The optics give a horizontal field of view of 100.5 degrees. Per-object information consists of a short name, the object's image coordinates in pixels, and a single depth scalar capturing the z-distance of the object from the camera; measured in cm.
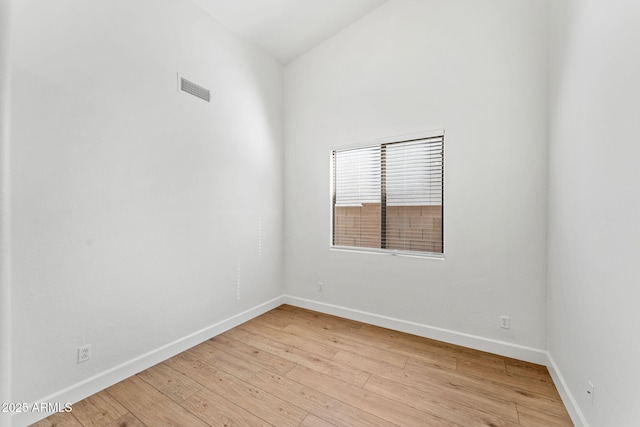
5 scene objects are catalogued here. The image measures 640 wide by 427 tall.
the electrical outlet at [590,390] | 146
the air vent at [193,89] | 249
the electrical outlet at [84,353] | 185
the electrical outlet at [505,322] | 239
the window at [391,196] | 282
